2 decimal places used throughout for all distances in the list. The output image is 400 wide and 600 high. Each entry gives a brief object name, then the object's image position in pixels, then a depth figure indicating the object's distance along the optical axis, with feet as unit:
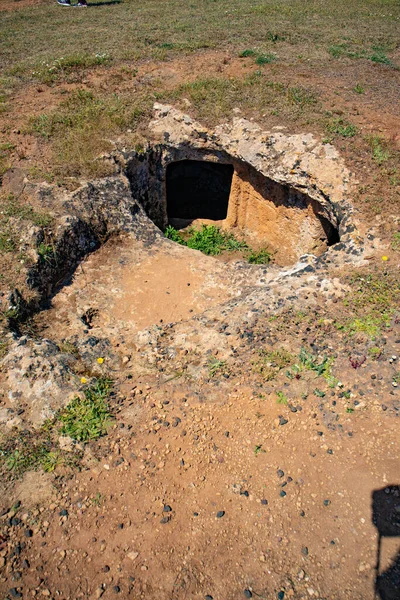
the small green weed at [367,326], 26.50
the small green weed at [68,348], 26.73
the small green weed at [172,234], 47.21
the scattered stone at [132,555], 17.84
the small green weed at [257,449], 21.43
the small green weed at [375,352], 25.25
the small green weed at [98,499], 19.47
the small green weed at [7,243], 31.58
